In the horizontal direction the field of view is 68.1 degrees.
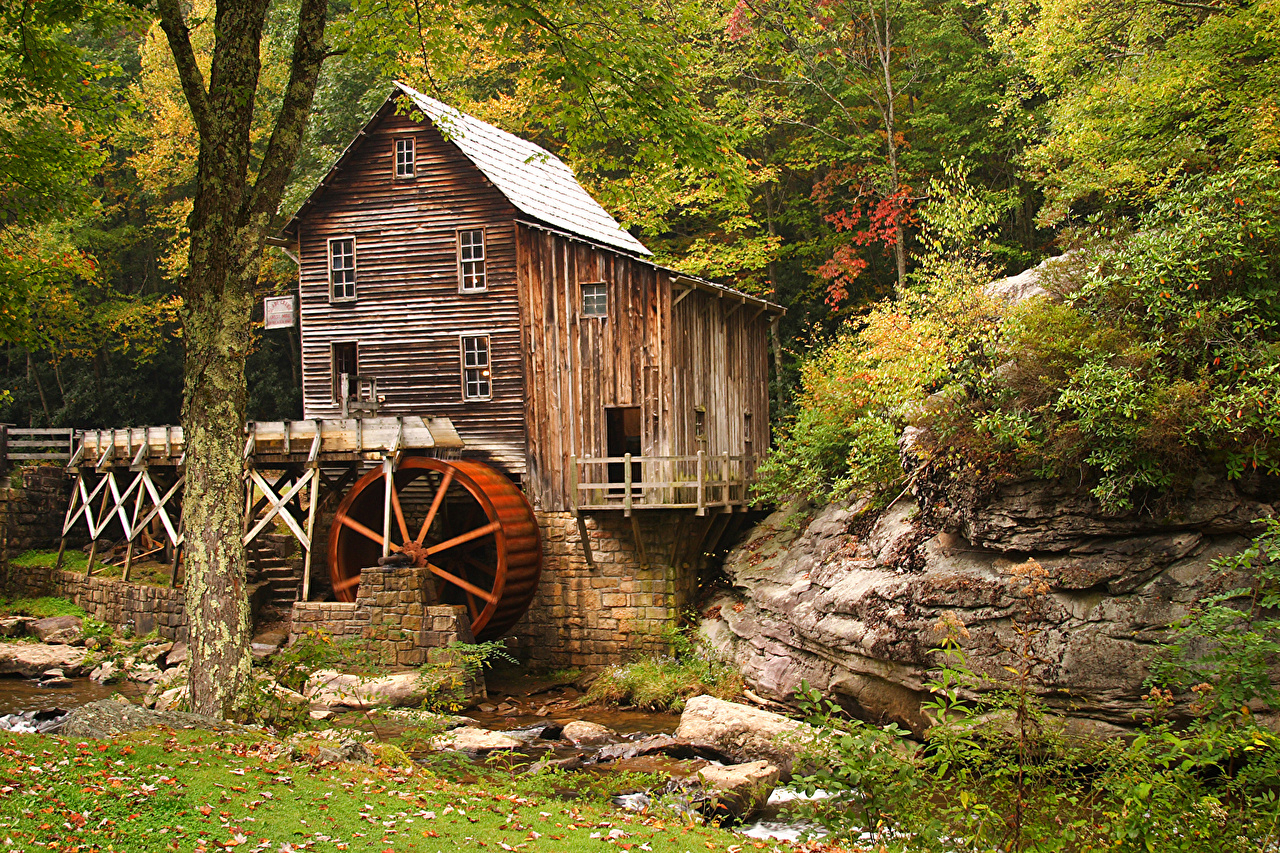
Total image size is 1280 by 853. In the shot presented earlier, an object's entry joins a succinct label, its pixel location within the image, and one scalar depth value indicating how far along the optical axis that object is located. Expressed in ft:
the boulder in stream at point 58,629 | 55.21
